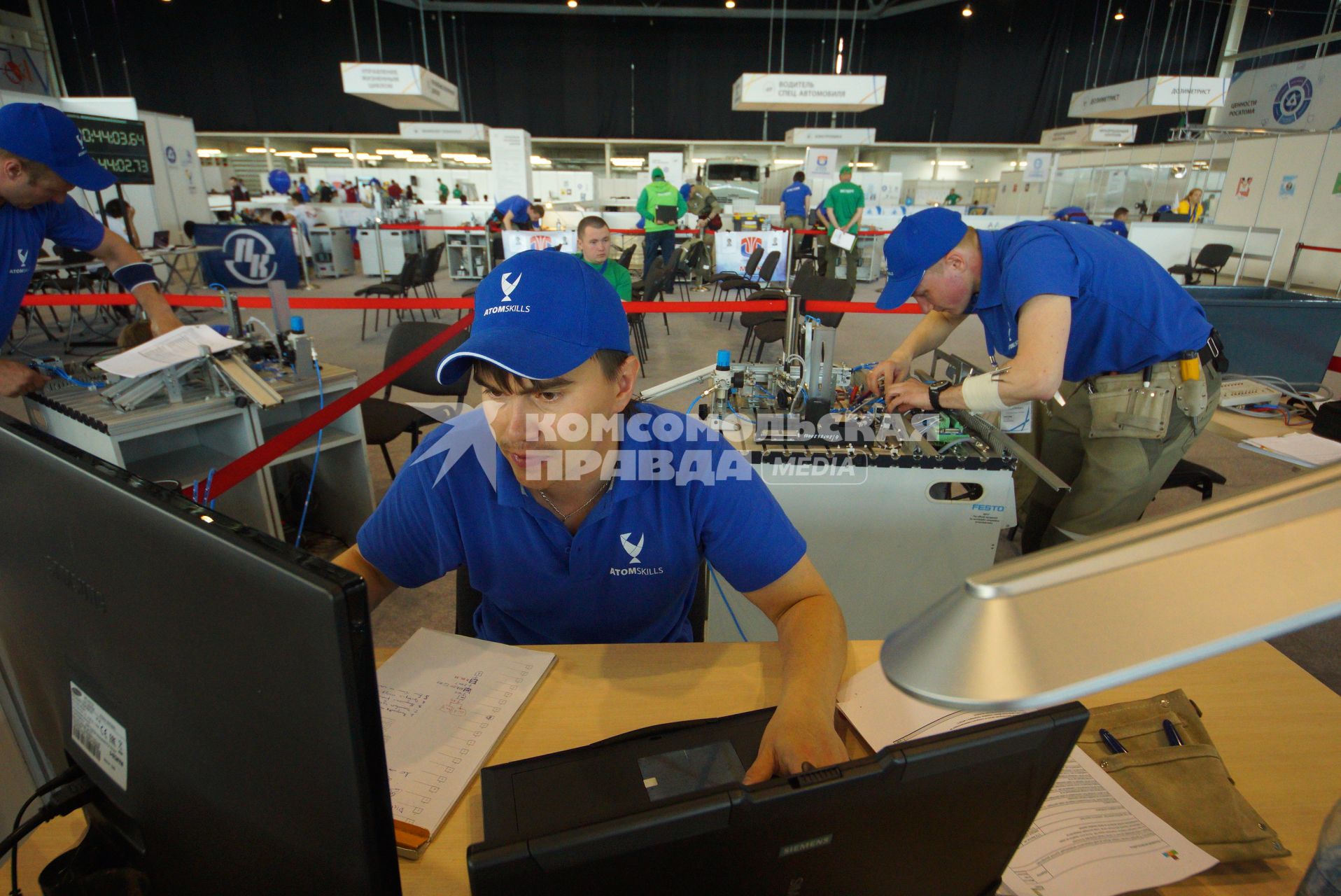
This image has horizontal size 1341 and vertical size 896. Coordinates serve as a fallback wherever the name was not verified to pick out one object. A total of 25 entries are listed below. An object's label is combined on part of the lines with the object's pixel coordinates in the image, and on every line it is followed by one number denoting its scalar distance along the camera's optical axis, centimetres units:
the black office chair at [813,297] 472
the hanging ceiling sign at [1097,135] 1084
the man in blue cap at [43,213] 197
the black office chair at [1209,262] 721
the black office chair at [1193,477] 211
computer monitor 33
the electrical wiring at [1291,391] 260
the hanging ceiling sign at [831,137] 1174
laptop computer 39
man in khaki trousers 159
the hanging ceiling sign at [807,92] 892
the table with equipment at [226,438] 204
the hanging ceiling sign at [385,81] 862
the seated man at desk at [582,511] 94
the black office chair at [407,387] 296
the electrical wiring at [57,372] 220
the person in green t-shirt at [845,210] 858
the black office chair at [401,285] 599
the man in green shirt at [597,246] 449
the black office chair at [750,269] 690
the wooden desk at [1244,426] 227
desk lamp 22
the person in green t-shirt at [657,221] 817
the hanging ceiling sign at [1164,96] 820
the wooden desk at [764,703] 74
